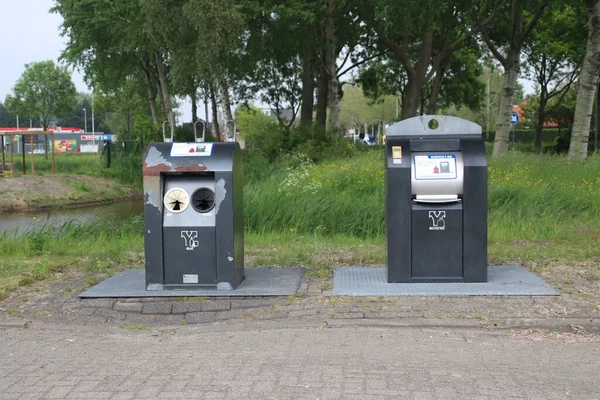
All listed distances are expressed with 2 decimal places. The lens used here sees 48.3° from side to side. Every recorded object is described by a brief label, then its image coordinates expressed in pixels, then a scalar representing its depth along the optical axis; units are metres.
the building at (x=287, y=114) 63.60
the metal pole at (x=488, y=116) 59.56
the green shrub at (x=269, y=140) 28.09
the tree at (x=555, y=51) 32.66
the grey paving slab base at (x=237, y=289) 6.44
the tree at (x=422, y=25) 24.03
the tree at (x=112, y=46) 30.44
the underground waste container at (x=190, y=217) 6.47
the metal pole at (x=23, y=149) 32.46
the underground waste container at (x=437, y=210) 6.49
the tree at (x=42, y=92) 56.03
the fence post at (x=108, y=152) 36.38
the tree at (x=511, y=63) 24.05
